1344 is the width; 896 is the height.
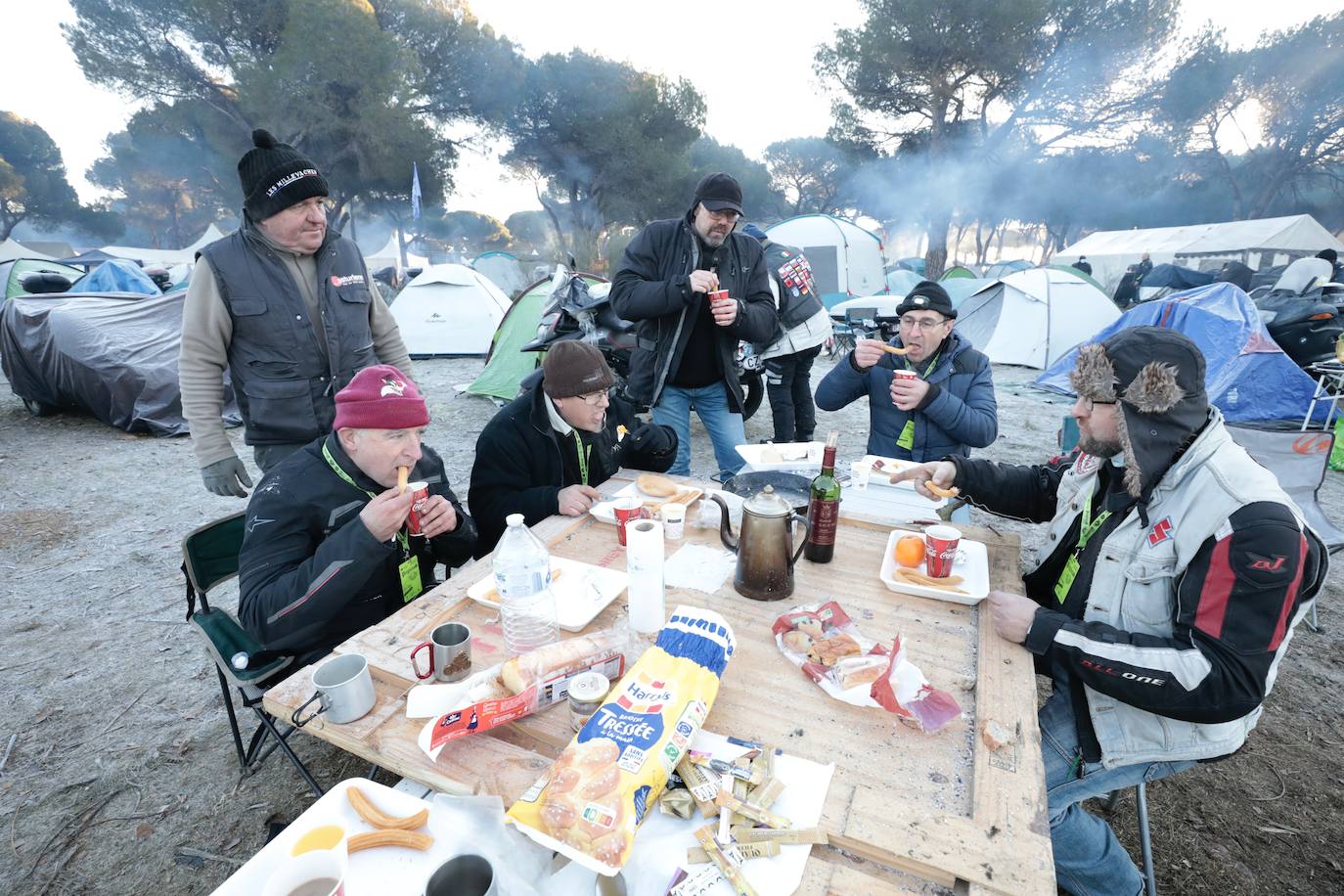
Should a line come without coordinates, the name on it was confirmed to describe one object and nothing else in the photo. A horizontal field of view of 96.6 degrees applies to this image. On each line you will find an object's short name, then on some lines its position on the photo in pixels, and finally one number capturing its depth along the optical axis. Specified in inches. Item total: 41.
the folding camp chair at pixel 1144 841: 76.0
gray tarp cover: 283.9
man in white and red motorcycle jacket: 56.4
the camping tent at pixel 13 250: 1092.5
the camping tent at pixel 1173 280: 617.9
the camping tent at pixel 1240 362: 264.2
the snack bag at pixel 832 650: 56.7
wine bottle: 78.4
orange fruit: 79.0
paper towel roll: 61.5
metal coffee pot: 68.6
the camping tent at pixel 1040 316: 414.0
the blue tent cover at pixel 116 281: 410.6
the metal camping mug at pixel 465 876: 37.0
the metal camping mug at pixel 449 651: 57.0
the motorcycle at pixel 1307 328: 260.8
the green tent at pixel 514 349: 336.5
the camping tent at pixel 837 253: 604.1
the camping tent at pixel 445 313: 447.2
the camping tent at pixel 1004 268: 830.3
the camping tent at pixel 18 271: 452.4
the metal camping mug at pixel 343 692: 52.1
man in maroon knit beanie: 68.7
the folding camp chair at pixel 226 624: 85.1
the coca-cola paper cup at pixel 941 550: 73.5
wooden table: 41.3
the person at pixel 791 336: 211.8
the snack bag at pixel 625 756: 38.4
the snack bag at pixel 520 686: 49.1
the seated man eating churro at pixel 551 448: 100.4
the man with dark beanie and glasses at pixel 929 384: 122.4
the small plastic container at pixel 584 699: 51.3
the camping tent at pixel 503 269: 983.6
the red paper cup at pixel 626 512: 87.3
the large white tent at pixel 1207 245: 879.1
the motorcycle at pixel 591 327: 259.6
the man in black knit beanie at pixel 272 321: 103.7
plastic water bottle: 60.9
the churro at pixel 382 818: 41.9
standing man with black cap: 140.3
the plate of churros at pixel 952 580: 72.5
